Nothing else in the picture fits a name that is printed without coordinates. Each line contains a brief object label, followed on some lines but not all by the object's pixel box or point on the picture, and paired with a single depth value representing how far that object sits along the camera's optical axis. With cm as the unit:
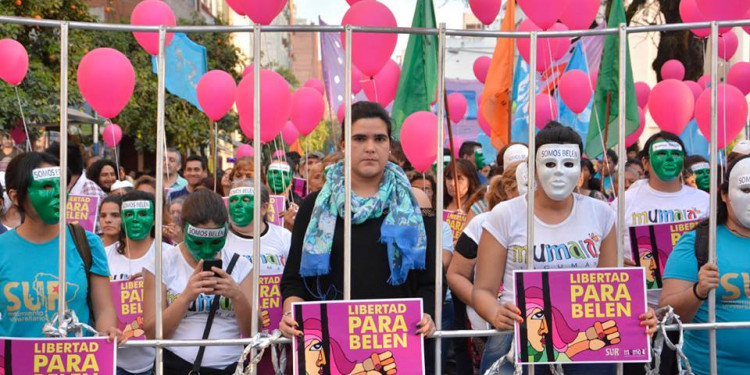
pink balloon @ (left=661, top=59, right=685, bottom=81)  1220
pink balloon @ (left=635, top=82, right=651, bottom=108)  1207
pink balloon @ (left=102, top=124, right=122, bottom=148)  992
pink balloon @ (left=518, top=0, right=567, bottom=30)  512
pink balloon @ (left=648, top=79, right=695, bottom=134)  803
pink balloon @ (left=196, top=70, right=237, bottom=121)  885
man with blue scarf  396
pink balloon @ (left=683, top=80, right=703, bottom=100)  1014
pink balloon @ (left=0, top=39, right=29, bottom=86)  798
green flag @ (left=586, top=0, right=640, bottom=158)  834
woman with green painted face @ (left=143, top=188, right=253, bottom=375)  437
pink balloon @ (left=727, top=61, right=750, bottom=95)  1023
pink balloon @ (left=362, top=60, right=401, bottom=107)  945
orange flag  950
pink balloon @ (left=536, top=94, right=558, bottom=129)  1094
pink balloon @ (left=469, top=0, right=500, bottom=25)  809
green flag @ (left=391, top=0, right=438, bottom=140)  741
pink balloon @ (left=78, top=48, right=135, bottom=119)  623
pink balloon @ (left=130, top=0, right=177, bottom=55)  869
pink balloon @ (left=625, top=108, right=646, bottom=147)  1046
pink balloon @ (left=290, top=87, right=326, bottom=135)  1041
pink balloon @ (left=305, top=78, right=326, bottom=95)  1191
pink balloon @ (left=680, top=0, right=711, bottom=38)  795
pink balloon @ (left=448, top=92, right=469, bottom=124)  1289
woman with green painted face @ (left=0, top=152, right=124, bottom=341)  394
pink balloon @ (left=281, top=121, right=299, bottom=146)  1163
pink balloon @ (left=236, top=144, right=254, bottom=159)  1177
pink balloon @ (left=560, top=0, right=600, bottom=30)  793
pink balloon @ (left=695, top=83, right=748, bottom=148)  700
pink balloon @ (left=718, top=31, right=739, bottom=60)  1019
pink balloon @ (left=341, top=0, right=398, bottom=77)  594
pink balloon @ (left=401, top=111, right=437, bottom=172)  748
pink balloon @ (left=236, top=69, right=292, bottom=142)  638
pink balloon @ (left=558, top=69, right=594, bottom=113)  1000
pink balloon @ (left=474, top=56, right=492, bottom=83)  1395
